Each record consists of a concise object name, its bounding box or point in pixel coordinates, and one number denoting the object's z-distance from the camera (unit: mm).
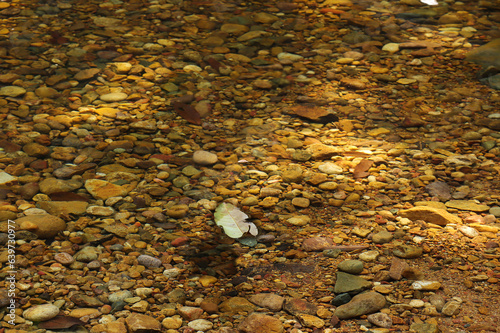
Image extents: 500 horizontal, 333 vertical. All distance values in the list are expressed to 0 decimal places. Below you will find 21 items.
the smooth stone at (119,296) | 3910
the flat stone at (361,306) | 3812
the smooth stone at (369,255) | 4291
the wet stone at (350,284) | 3986
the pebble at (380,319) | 3707
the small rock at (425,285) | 3961
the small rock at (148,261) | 4254
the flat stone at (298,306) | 3861
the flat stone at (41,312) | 3699
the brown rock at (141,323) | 3666
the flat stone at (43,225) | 4441
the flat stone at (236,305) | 3893
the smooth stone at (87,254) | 4250
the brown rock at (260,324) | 3703
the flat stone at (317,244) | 4426
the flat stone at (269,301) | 3904
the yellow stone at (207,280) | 4129
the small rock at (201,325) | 3723
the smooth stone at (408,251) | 4282
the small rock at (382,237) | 4461
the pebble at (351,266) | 4164
